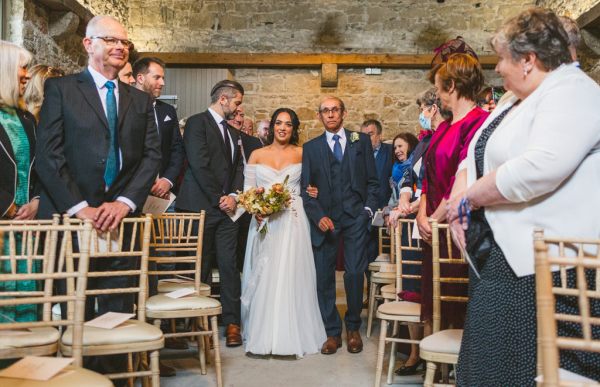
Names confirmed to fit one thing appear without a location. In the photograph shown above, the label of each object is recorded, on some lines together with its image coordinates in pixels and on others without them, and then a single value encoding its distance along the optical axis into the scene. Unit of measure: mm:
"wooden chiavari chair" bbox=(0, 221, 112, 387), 1974
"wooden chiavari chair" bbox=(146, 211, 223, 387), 3371
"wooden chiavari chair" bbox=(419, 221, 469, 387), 2498
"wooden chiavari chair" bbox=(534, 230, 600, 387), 1328
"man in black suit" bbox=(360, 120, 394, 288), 5791
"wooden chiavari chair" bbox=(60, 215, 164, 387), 2473
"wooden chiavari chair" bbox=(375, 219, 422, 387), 3402
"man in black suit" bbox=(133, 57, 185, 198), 4539
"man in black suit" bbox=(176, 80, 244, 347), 4699
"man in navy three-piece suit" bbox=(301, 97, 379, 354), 4590
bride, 4379
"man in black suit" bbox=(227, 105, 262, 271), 5516
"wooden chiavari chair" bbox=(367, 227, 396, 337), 4730
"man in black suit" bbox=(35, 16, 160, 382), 3059
